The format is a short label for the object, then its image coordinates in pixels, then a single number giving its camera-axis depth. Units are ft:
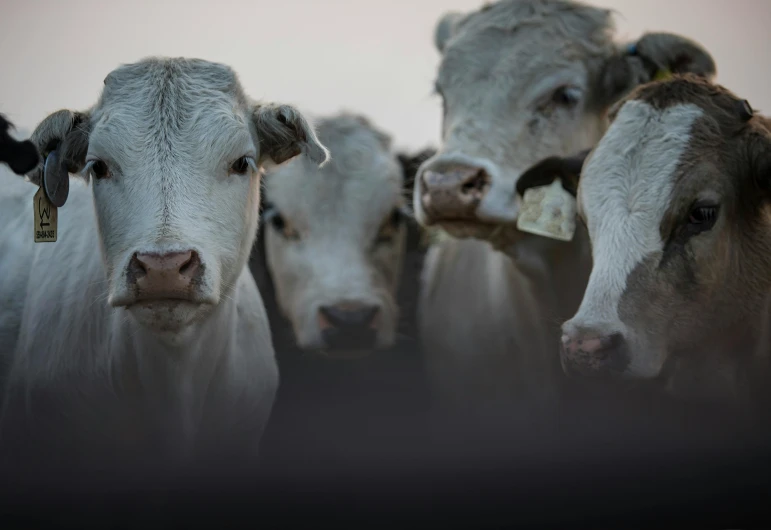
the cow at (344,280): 17.63
